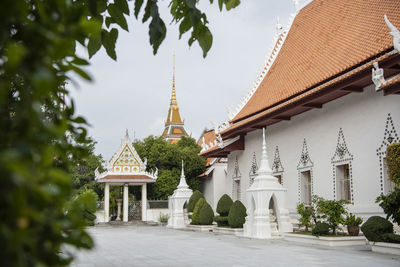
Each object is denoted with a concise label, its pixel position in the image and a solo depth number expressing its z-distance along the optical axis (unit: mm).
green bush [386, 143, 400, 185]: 7383
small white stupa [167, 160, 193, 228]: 17656
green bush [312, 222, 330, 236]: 9234
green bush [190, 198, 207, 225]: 15859
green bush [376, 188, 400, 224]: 7055
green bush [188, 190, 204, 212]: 16969
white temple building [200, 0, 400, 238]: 9453
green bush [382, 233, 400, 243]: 7355
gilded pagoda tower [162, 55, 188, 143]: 40500
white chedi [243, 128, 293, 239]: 11102
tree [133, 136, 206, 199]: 22906
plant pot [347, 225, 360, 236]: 9452
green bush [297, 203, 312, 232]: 10000
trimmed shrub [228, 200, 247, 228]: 12859
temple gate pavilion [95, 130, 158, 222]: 20859
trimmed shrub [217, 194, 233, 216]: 14312
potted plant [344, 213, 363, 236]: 9453
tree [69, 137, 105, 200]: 24756
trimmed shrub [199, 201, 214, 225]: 15422
